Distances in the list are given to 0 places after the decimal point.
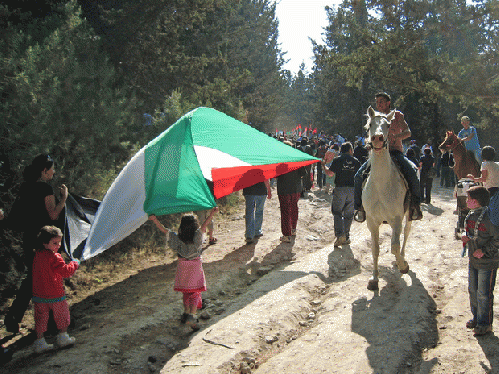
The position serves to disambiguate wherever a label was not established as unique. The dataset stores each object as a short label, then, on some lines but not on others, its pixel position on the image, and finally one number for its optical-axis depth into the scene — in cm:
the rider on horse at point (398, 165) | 758
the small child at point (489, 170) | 899
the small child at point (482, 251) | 536
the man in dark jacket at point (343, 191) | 990
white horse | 685
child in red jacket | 546
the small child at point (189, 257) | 622
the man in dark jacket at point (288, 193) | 1039
